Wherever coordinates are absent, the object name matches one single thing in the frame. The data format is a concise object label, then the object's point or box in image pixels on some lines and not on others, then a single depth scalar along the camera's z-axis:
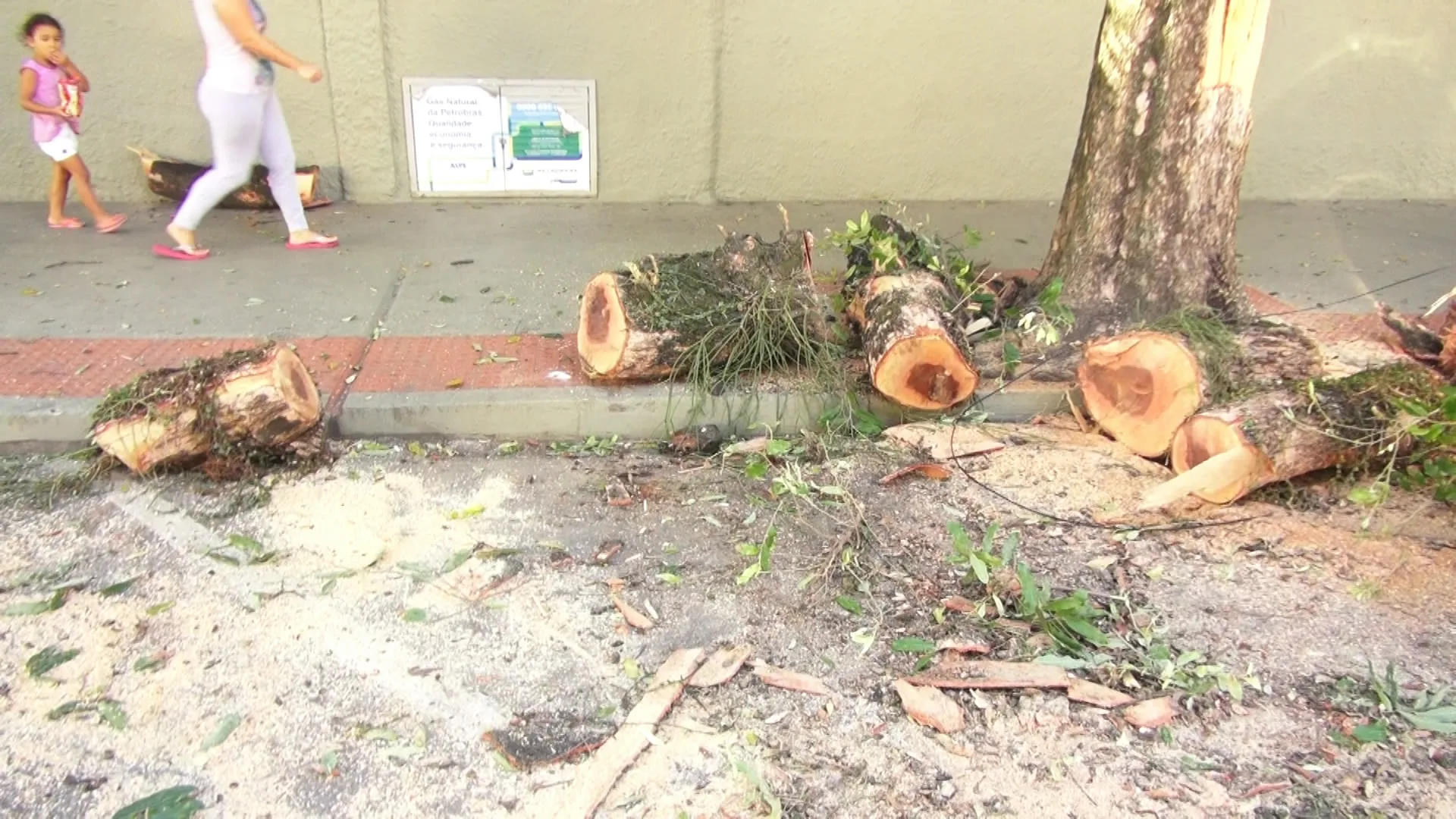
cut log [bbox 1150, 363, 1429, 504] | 3.55
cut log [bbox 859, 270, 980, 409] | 3.95
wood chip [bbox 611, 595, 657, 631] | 3.07
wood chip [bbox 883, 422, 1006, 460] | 4.03
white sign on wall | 6.53
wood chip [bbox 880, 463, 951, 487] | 3.85
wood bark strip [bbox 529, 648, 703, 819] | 2.44
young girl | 5.38
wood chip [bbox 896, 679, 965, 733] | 2.69
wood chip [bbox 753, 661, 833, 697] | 2.83
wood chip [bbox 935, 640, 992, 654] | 2.96
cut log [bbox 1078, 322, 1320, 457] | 3.84
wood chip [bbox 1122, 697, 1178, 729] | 2.71
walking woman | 4.93
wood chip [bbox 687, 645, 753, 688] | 2.84
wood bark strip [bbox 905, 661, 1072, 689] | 2.82
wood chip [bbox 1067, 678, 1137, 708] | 2.76
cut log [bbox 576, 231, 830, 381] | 4.16
